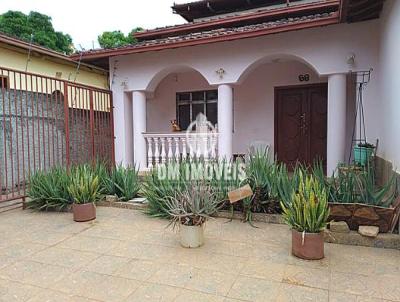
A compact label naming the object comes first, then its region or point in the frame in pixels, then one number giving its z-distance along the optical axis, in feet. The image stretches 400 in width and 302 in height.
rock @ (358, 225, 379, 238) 11.25
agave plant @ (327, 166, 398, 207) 12.16
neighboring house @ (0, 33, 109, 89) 26.68
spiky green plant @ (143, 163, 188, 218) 15.02
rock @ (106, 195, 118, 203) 18.62
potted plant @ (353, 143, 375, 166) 17.22
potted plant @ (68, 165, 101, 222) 15.26
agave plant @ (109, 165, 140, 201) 18.84
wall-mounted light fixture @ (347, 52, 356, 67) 18.99
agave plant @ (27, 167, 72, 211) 17.11
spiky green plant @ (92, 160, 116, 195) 19.26
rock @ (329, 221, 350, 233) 11.74
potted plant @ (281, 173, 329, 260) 10.19
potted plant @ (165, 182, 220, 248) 11.39
